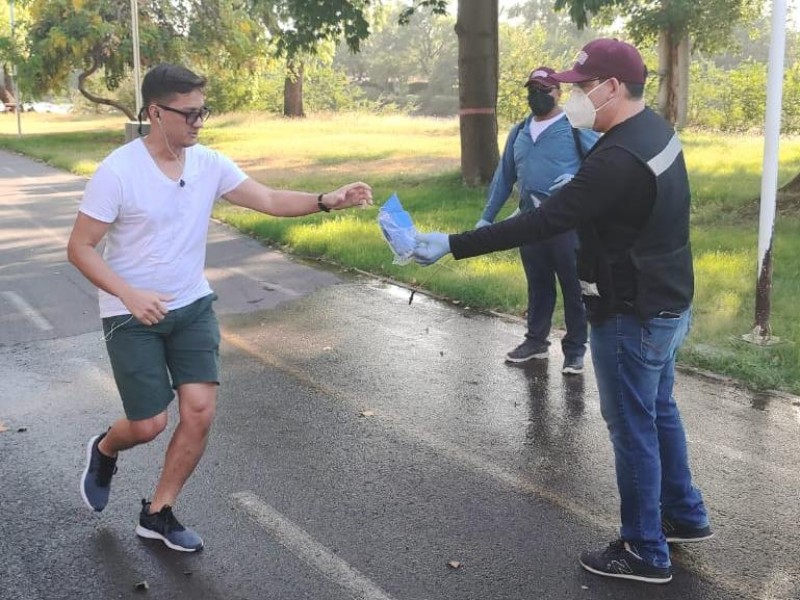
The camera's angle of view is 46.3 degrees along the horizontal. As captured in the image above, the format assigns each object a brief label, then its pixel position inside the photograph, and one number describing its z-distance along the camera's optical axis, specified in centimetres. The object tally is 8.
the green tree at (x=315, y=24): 1697
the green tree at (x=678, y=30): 3023
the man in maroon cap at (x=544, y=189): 623
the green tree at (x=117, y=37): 3197
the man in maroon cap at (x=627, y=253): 341
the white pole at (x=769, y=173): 690
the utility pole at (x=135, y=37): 2469
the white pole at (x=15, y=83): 3337
